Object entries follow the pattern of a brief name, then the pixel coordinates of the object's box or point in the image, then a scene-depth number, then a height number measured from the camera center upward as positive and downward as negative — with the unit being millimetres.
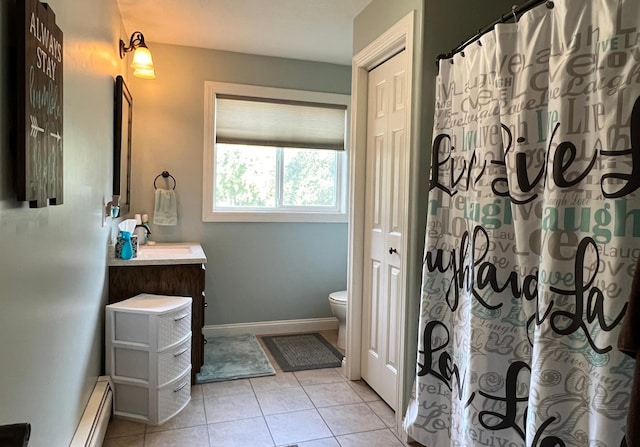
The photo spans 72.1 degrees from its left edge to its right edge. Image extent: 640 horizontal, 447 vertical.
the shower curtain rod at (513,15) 1523 +727
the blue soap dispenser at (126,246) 2678 -277
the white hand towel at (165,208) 3469 -45
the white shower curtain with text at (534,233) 1244 -74
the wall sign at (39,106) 1065 +253
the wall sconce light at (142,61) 2803 +898
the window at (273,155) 3670 +444
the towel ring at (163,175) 3523 +215
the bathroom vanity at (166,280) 2650 -478
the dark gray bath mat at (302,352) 3184 -1138
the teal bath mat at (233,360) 2961 -1139
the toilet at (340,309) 3361 -790
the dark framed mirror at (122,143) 2693 +378
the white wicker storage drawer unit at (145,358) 2320 -840
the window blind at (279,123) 3684 +716
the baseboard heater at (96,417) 1841 -984
